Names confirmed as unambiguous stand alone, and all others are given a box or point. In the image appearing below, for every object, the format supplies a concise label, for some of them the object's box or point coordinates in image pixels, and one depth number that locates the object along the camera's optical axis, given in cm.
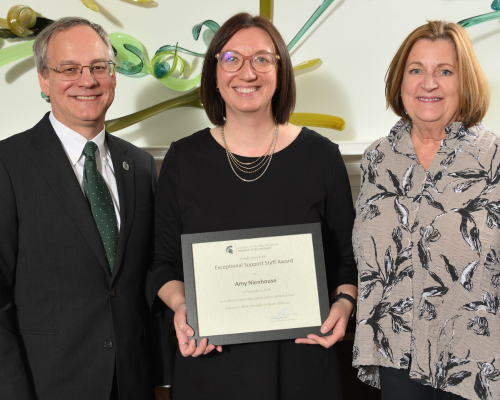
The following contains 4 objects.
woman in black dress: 145
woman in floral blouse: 126
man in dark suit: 138
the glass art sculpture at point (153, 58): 227
